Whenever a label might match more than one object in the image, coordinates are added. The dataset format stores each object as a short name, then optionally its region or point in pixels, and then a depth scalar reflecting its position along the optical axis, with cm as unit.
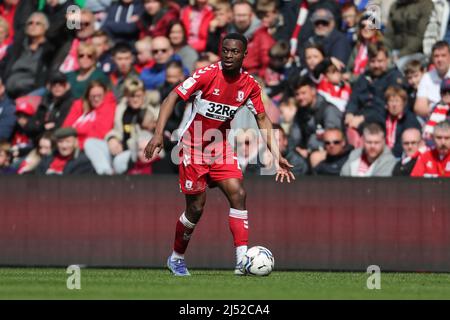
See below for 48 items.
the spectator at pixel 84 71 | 1824
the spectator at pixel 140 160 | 1681
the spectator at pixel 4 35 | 1939
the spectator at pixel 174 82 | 1723
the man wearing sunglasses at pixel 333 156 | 1611
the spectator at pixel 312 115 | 1648
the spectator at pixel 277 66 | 1744
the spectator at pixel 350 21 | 1738
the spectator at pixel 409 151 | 1572
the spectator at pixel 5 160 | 1753
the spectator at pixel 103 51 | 1853
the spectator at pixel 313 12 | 1759
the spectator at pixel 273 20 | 1784
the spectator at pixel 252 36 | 1756
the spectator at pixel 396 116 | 1619
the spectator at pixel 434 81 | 1630
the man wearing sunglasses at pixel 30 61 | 1869
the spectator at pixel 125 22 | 1883
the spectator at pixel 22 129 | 1797
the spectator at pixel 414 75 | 1653
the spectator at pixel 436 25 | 1698
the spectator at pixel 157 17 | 1844
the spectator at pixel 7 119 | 1828
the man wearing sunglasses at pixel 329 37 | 1731
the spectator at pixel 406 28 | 1699
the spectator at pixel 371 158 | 1571
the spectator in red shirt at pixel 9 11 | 1974
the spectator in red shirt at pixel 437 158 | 1508
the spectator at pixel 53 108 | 1802
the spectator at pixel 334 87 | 1683
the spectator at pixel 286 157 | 1598
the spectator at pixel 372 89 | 1647
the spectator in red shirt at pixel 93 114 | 1745
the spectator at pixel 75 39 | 1877
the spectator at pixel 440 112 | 1605
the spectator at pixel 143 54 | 1821
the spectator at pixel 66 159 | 1702
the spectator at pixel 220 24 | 1809
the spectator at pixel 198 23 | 1819
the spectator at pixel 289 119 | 1647
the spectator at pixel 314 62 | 1709
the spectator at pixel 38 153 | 1735
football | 1250
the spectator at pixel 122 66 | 1809
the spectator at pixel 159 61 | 1781
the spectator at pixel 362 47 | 1716
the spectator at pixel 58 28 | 1900
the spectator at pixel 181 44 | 1786
